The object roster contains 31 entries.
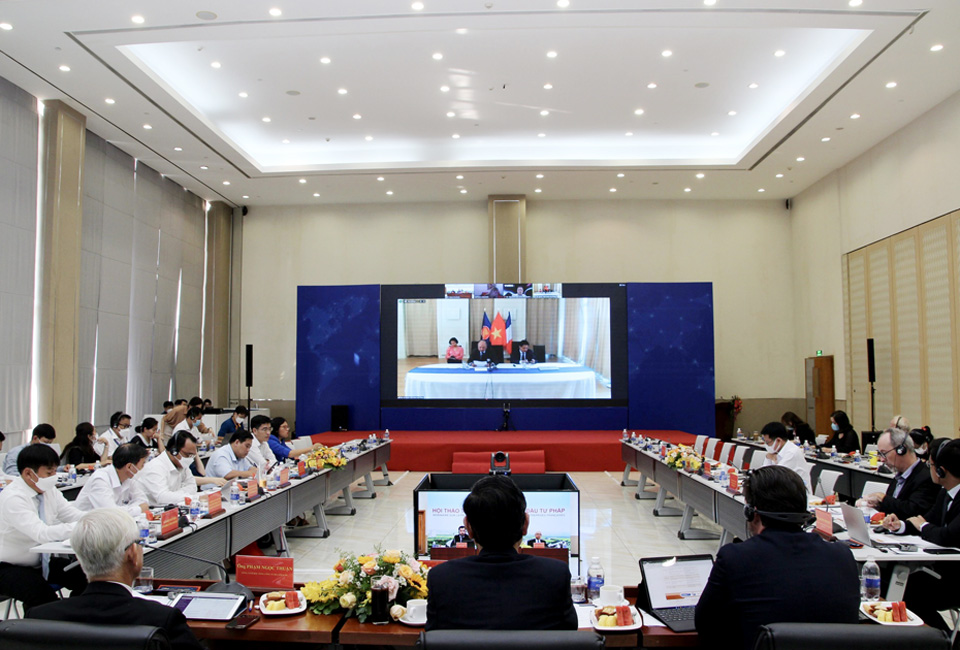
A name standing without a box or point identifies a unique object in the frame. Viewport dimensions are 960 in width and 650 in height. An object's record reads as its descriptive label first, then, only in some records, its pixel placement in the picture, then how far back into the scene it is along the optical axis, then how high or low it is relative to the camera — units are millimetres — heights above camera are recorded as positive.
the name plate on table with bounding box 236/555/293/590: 2604 -834
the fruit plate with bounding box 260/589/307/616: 2371 -898
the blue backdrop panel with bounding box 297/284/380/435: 12008 +243
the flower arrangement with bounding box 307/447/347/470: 6156 -896
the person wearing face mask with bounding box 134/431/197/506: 4684 -810
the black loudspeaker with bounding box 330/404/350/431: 11891 -936
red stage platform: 10062 -1314
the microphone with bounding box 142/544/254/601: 2543 -888
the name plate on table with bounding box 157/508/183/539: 3569 -879
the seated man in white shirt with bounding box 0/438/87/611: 3398 -901
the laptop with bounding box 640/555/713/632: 2387 -814
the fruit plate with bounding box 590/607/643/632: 2215 -896
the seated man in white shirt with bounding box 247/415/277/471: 6375 -733
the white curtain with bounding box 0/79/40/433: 7750 +1470
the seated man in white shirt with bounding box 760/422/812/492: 5477 -727
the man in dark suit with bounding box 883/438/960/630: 3303 -1045
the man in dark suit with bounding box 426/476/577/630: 1775 -611
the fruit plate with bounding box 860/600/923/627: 2256 -896
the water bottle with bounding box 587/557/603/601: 2525 -850
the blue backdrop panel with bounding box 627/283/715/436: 11836 +119
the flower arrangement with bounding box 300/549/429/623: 2363 -818
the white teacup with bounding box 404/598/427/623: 2291 -872
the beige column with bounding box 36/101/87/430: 8281 +1363
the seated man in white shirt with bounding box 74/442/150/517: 4117 -754
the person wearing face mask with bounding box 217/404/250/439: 9445 -821
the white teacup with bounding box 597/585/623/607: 2398 -859
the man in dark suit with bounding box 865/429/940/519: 3957 -753
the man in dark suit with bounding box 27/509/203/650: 1704 -601
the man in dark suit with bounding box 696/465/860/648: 1863 -624
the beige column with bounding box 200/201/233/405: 13391 +1209
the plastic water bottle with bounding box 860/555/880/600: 2650 -890
